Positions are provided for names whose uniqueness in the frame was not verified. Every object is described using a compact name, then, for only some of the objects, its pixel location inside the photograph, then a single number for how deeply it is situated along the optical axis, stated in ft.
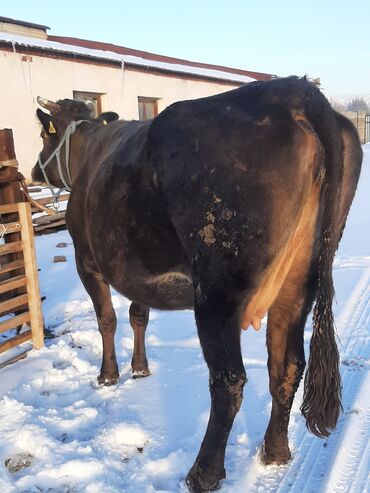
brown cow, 6.77
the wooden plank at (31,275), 14.03
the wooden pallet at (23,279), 13.71
